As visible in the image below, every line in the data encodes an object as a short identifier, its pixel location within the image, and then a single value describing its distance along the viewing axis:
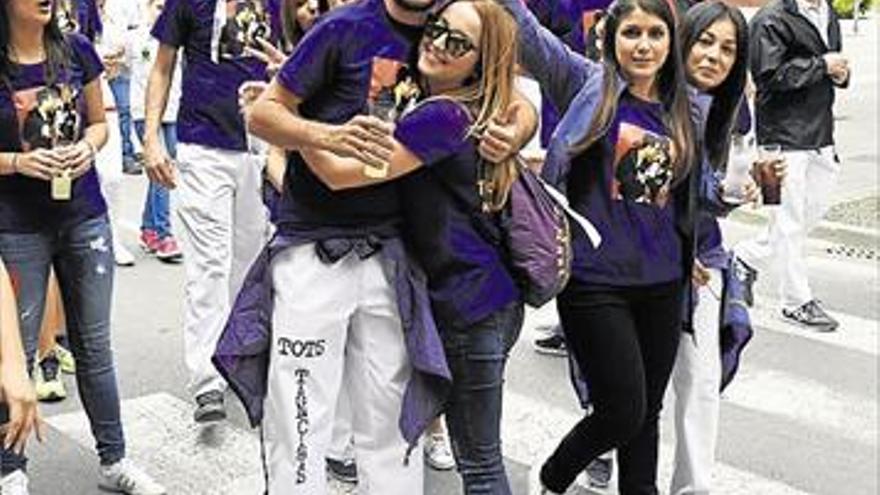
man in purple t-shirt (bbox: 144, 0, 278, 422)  5.62
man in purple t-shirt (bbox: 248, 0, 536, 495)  3.65
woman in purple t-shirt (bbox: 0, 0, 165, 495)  4.36
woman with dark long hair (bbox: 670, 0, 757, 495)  4.55
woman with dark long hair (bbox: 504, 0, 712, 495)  4.27
